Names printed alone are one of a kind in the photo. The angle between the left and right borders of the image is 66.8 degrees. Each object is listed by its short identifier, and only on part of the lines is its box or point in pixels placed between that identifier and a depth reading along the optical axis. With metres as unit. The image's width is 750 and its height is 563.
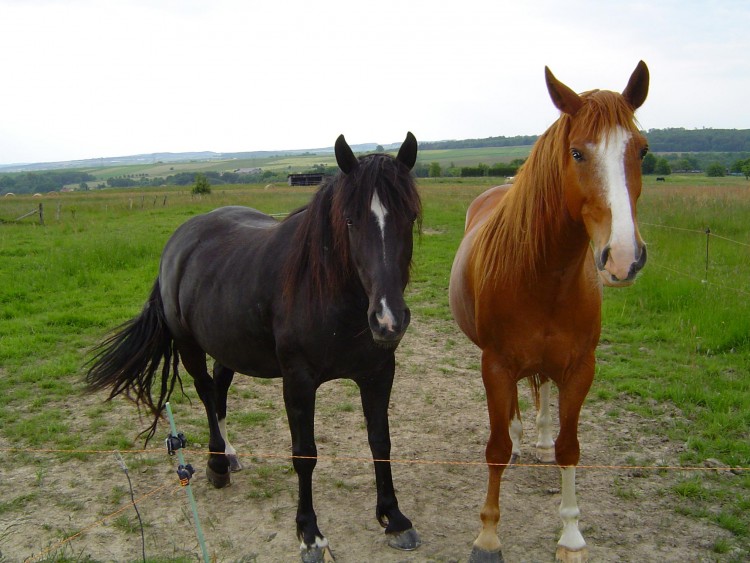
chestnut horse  2.29
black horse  2.60
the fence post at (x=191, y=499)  2.72
